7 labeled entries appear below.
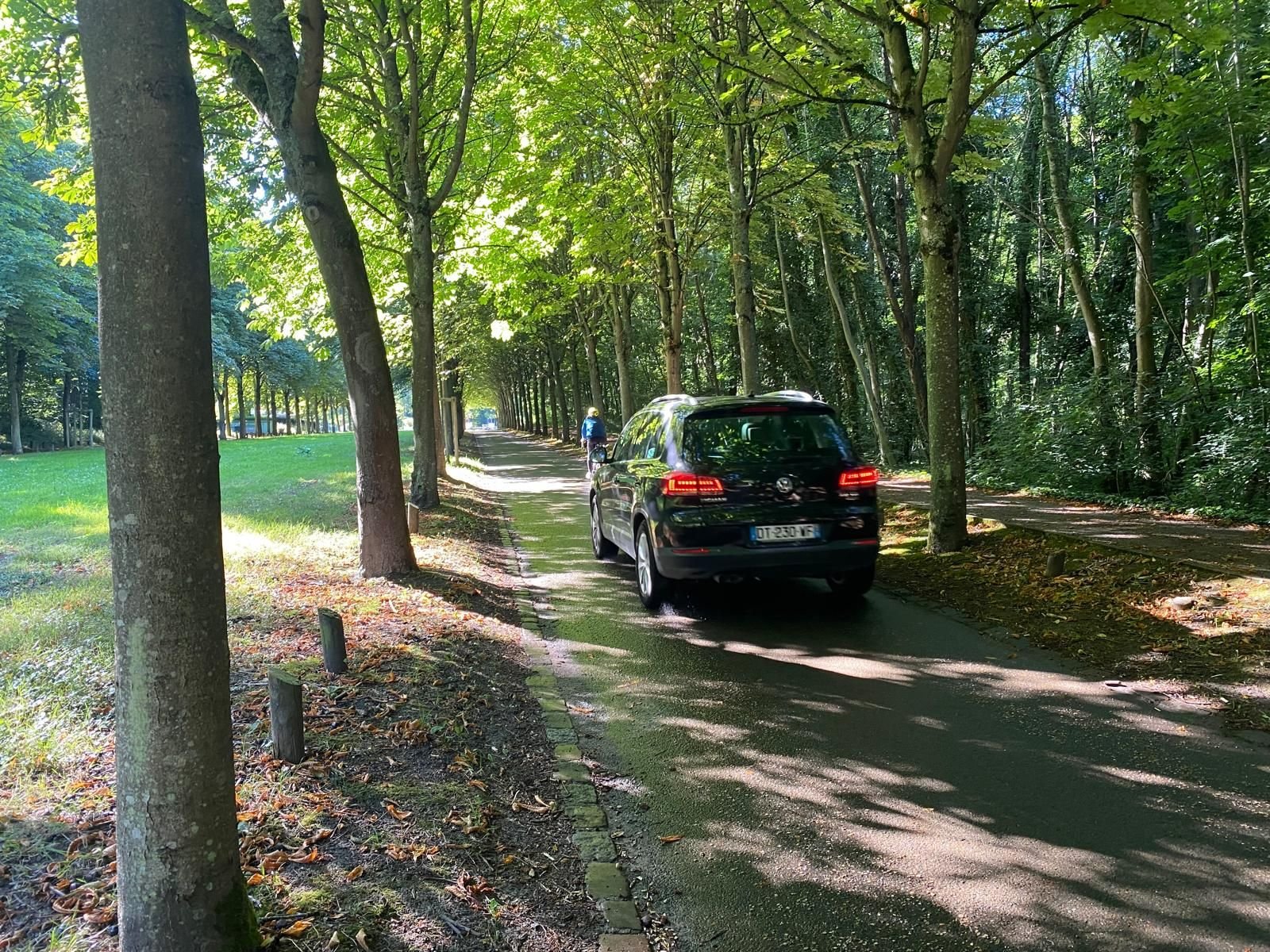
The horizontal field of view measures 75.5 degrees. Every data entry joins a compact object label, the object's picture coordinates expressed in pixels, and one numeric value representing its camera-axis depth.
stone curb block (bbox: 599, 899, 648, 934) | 3.09
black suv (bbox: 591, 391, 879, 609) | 7.09
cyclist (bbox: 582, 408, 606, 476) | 20.88
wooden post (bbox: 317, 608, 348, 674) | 5.49
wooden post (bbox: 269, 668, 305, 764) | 4.11
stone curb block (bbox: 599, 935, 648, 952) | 2.96
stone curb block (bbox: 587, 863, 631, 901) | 3.31
